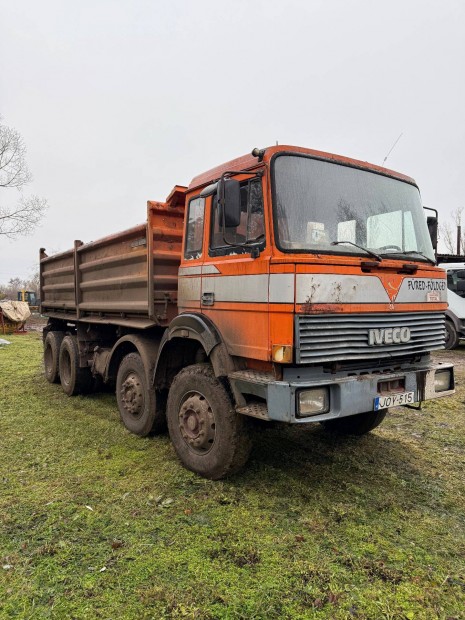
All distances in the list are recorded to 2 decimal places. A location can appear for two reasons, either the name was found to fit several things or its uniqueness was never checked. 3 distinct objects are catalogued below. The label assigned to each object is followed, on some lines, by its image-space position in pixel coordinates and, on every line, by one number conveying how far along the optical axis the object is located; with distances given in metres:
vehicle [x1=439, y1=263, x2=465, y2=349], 11.76
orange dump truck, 3.07
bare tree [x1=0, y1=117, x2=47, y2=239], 27.58
